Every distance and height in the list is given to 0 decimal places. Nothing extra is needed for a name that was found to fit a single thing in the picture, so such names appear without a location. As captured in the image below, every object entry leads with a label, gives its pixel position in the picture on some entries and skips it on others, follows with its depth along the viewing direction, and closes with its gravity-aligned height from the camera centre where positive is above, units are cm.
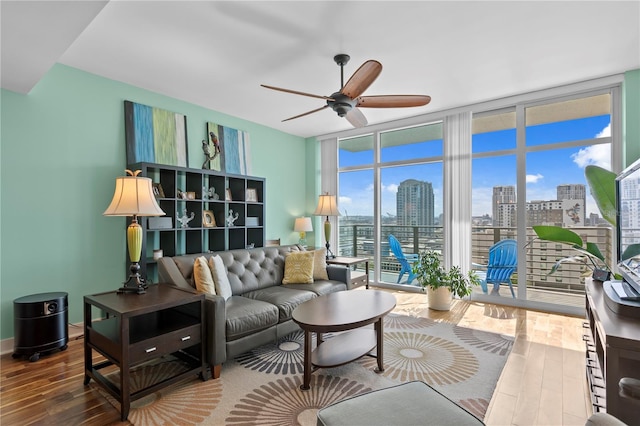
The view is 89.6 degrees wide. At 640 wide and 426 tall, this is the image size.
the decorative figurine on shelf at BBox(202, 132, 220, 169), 445 +89
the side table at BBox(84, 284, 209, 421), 195 -82
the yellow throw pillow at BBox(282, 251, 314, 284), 372 -65
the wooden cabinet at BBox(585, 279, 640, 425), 137 -68
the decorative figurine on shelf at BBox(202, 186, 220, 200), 427 +25
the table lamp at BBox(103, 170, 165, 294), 234 +5
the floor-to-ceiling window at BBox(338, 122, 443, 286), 506 +30
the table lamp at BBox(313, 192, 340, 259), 495 +8
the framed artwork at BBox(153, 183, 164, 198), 372 +27
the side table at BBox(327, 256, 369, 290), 438 -76
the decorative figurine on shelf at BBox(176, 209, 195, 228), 401 -8
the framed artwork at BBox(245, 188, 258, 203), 488 +27
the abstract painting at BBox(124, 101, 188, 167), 371 +95
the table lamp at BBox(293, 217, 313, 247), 566 -22
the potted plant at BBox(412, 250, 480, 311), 415 -93
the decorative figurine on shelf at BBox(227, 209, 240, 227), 452 -7
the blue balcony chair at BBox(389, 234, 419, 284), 525 -78
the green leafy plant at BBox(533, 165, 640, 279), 268 +3
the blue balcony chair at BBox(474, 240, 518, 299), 436 -73
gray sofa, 240 -81
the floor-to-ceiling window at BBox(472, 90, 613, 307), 386 +38
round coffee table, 225 -77
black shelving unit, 375 +1
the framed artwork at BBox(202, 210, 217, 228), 423 -8
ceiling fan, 262 +101
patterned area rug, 199 -124
